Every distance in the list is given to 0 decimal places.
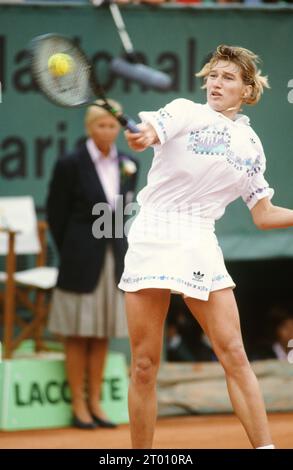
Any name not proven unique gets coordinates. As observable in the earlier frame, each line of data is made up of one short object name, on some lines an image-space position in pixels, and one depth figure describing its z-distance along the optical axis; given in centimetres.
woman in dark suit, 1495
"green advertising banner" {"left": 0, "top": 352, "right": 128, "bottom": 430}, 1523
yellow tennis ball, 962
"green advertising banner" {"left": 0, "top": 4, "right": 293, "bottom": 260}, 1686
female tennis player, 991
